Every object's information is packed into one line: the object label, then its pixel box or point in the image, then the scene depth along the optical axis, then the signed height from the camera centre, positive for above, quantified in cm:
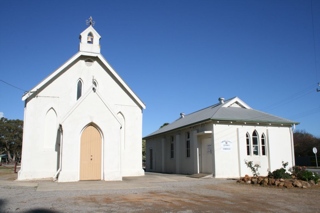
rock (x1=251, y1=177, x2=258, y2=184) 1696 -171
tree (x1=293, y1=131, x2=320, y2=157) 5491 +56
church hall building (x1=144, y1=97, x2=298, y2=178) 2175 +58
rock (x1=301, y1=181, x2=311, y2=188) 1561 -182
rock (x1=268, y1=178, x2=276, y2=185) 1625 -170
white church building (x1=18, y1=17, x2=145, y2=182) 1750 +172
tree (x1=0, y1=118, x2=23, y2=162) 7119 +394
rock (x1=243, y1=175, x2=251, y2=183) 1738 -164
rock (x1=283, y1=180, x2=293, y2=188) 1565 -180
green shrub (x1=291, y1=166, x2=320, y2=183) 1661 -148
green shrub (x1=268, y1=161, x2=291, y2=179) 1684 -141
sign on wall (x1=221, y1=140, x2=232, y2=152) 2169 +29
